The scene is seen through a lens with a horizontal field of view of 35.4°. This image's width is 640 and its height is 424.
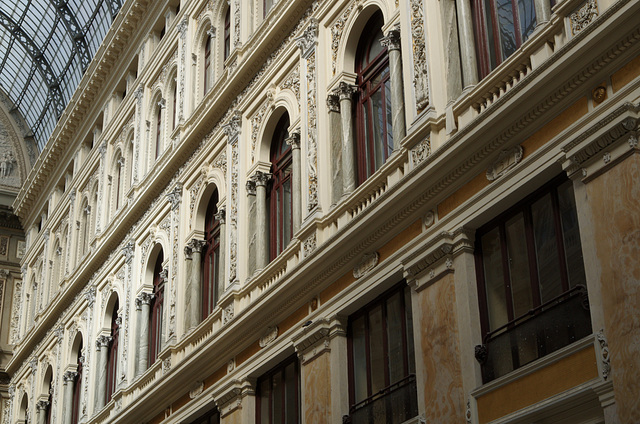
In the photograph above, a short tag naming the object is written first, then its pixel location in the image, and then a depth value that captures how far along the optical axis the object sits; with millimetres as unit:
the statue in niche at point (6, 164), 48688
